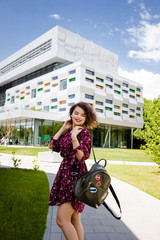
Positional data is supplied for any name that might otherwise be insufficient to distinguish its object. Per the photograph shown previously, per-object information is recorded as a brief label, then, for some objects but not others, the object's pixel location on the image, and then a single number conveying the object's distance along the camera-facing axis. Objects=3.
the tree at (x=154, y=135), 9.23
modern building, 30.56
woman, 1.98
